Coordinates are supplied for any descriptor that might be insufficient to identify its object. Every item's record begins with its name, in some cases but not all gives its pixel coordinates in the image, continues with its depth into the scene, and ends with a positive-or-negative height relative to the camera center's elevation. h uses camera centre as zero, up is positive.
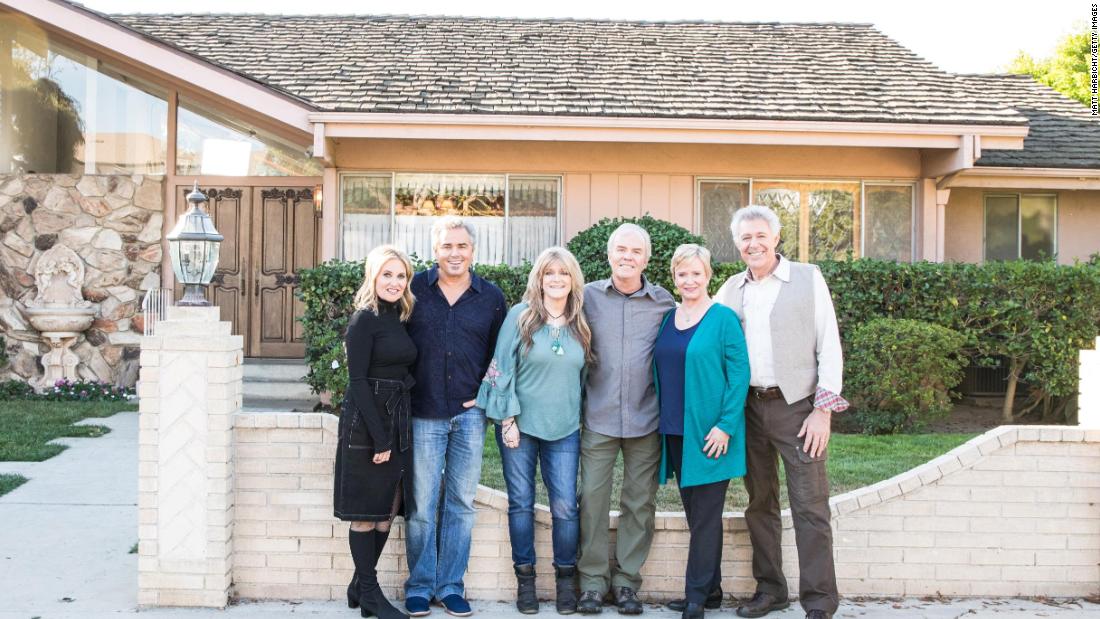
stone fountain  10.89 +0.12
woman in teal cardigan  4.25 -0.40
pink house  10.28 +1.91
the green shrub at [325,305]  9.01 +0.11
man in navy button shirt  4.37 -0.46
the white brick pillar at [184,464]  4.40 -0.73
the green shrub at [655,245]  9.50 +0.75
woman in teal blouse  4.35 -0.40
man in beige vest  4.28 -0.32
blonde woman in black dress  4.15 -0.45
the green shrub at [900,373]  8.63 -0.51
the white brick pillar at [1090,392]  4.80 -0.37
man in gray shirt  4.38 -0.51
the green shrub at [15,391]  10.70 -0.93
